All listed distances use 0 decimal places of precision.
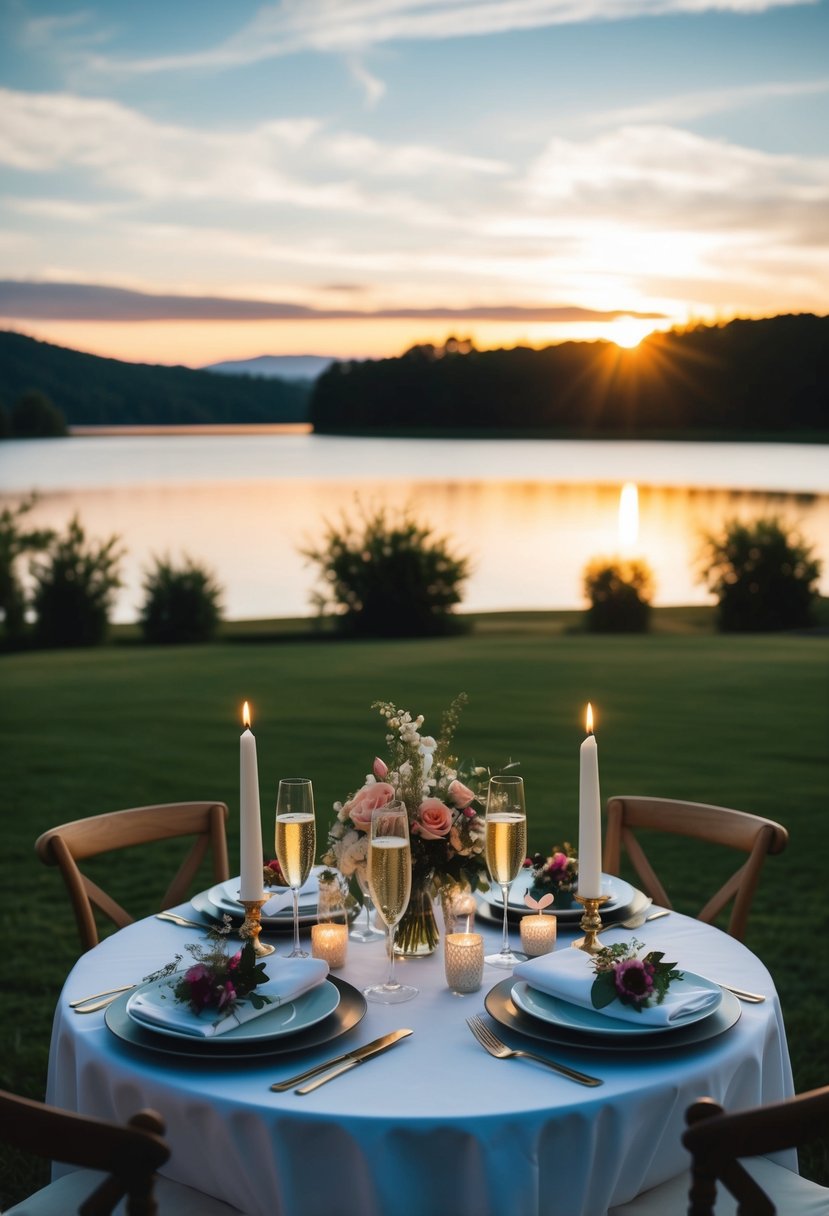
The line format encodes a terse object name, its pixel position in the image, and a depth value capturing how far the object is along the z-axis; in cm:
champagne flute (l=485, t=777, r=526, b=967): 245
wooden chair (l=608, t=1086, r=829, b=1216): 168
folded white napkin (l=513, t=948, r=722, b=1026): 214
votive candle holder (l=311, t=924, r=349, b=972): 260
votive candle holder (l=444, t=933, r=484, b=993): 241
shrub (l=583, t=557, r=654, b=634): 1886
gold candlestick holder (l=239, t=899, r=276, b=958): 245
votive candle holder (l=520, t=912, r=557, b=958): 269
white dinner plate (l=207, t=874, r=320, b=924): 286
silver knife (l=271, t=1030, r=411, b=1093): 199
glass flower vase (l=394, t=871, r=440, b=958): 266
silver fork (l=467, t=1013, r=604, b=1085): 200
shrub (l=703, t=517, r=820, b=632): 1897
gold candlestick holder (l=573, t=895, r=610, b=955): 241
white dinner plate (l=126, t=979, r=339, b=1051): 209
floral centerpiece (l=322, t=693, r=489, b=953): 252
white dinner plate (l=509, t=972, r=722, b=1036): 212
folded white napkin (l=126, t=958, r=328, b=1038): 212
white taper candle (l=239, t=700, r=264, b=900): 234
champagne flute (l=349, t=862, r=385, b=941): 284
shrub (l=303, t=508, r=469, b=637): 1873
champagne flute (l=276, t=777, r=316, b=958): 247
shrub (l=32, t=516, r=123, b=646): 1825
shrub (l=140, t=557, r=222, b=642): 1853
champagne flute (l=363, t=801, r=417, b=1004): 221
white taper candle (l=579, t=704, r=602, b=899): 234
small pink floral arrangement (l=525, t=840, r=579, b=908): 287
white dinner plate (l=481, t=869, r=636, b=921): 285
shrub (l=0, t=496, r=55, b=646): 1853
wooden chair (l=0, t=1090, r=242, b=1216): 165
